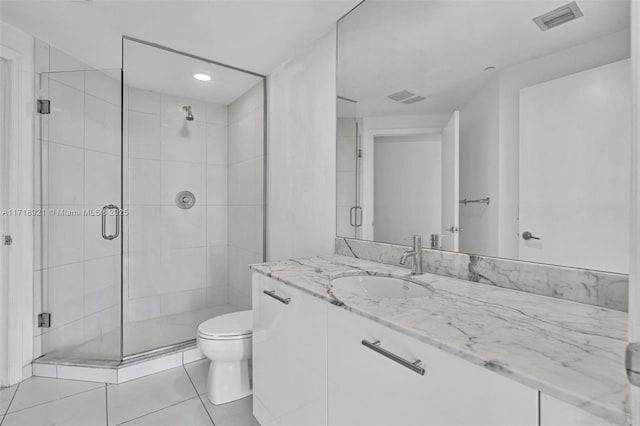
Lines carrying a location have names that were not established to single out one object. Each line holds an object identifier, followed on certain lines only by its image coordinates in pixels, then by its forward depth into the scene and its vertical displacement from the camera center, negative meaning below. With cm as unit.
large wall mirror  95 +35
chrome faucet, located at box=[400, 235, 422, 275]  137 -19
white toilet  175 -82
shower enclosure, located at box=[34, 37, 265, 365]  216 +10
